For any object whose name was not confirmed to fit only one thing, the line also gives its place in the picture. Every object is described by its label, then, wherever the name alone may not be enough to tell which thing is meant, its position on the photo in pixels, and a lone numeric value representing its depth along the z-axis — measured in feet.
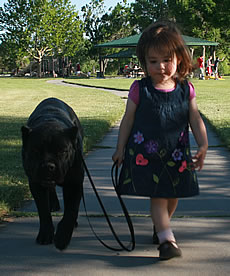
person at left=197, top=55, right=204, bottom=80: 140.11
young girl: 10.98
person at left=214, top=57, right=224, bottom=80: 150.46
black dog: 11.04
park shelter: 132.98
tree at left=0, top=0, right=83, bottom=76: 211.20
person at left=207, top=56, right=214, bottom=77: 151.05
